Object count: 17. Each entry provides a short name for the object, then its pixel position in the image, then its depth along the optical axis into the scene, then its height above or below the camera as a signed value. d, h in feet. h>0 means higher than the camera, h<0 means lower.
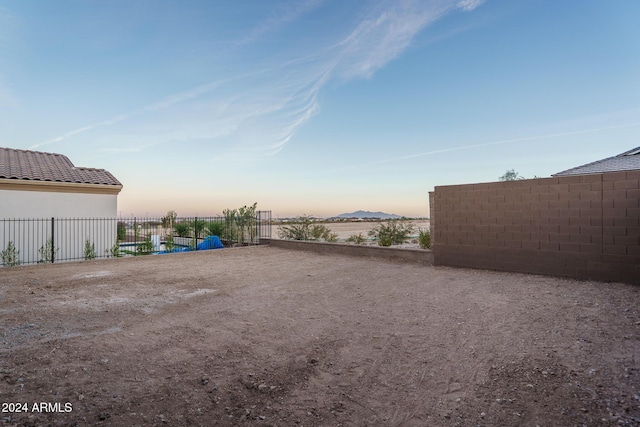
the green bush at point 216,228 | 59.57 -1.65
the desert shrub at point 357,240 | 48.83 -3.17
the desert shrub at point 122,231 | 49.09 -1.77
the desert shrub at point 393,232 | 47.85 -2.00
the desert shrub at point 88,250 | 39.99 -3.75
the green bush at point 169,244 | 47.25 -3.50
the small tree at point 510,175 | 71.80 +9.28
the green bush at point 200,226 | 57.62 -1.23
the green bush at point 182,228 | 61.76 -1.74
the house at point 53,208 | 38.24 +1.35
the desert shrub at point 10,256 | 35.47 -3.87
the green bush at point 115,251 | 42.23 -4.00
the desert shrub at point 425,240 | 42.59 -2.76
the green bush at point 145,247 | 44.39 -3.69
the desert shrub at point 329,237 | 52.50 -2.99
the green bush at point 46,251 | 38.65 -3.67
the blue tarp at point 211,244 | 52.08 -3.89
